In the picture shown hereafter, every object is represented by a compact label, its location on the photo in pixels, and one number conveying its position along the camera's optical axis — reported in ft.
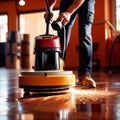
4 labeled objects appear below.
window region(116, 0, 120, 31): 25.21
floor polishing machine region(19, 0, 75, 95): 5.81
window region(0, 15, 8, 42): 34.86
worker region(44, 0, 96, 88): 7.69
